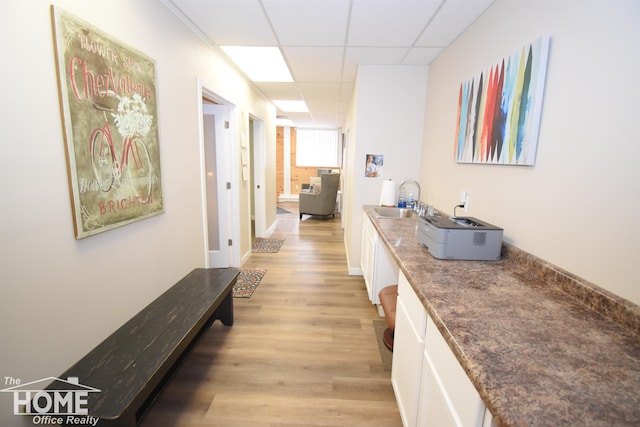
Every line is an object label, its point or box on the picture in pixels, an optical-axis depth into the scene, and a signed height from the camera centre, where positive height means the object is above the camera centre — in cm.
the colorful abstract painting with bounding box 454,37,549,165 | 138 +37
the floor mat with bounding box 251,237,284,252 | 450 -126
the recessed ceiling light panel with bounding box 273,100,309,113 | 526 +125
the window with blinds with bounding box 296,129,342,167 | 963 +76
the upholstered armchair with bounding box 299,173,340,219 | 656 -67
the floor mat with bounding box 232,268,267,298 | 303 -132
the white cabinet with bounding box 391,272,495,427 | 82 -74
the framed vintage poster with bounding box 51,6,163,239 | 123 +20
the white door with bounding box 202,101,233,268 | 337 -18
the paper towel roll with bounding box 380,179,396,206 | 313 -24
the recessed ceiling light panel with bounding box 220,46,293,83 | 279 +116
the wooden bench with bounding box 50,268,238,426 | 111 -91
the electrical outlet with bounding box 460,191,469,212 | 209 -19
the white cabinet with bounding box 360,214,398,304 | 249 -86
